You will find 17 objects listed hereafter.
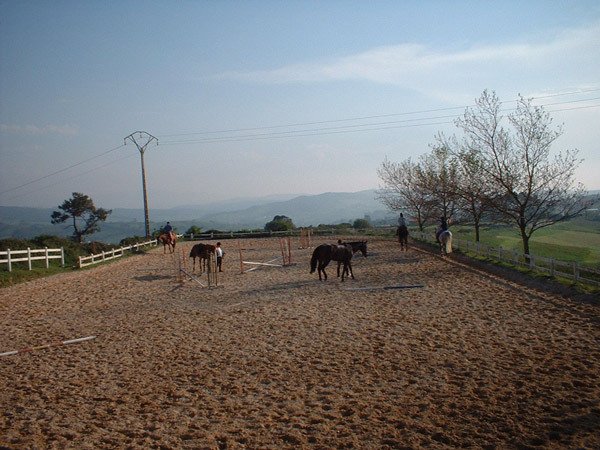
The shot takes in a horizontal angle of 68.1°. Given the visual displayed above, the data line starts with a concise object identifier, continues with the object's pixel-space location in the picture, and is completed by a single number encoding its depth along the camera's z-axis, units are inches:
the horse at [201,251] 820.6
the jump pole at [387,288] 599.8
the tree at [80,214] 2356.1
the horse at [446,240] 922.7
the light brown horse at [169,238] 1258.6
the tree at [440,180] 1226.2
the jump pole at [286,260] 915.4
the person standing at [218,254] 795.4
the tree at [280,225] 2246.6
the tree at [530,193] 796.0
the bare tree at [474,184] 869.8
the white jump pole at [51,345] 352.5
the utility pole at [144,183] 1536.9
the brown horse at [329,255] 671.8
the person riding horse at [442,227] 915.0
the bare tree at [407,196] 1545.9
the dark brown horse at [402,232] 1024.1
